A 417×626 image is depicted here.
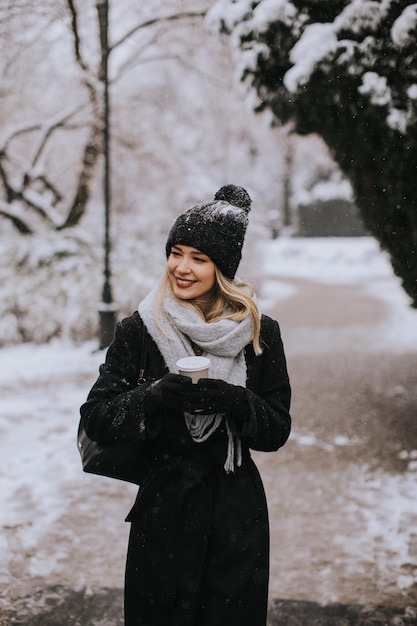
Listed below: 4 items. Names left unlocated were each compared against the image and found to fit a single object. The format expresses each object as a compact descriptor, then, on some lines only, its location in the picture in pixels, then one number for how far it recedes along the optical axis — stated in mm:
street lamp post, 9938
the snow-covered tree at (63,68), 12391
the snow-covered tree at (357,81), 5133
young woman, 2117
